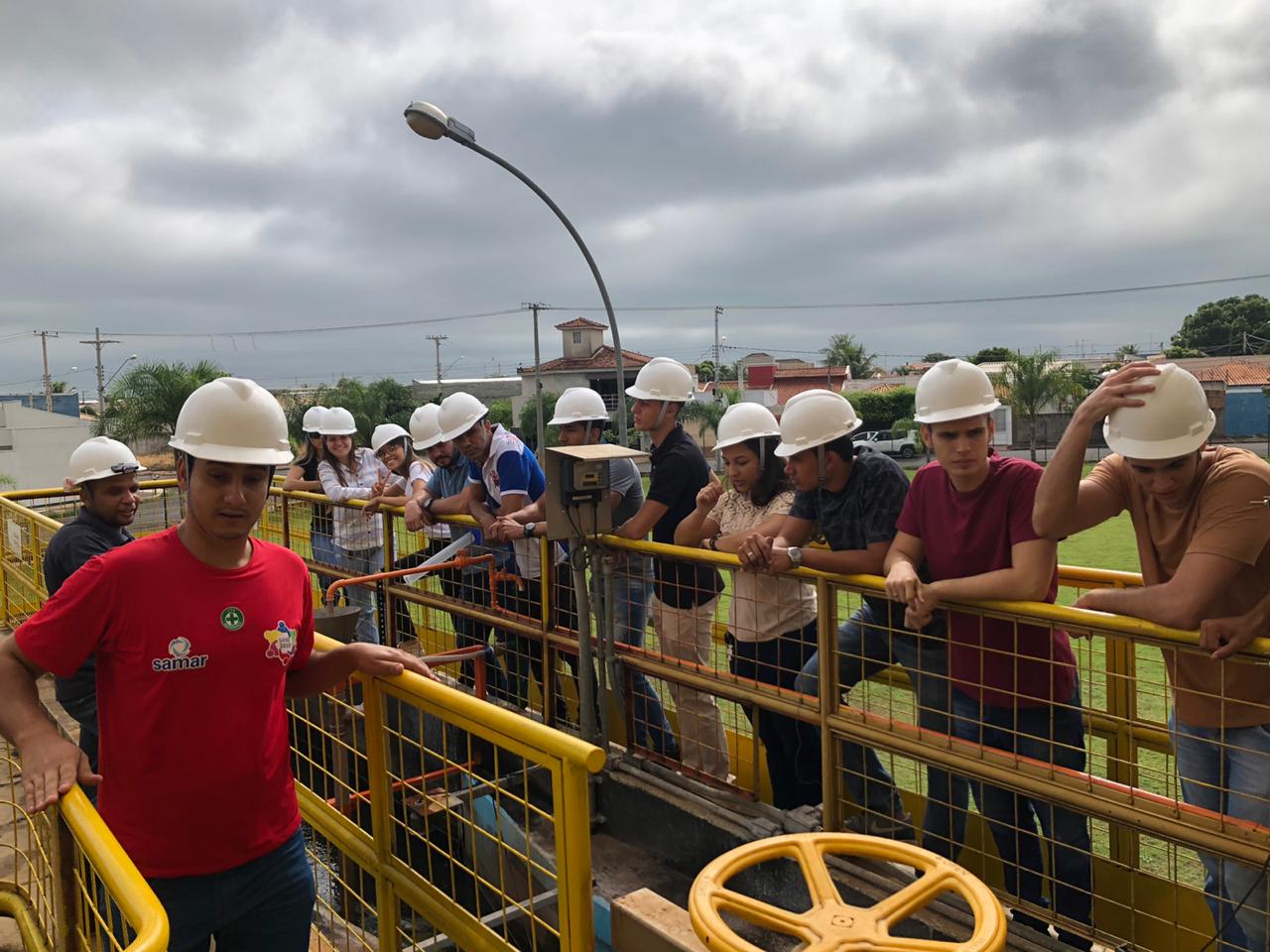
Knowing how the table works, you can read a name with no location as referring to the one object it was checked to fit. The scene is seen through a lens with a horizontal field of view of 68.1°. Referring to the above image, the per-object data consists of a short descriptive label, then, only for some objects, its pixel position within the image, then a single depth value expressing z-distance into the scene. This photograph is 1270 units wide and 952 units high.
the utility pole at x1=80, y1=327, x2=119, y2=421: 67.00
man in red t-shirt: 2.36
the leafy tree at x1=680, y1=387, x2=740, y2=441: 55.16
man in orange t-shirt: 2.81
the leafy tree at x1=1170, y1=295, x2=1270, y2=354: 84.78
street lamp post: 12.55
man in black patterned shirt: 3.78
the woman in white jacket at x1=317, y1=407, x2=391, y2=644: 7.62
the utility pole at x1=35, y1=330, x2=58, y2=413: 68.50
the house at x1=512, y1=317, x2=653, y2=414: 70.25
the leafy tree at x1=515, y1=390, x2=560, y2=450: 58.69
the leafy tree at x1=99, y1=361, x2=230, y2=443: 27.05
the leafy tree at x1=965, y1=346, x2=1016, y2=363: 78.76
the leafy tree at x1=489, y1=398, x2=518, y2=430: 63.77
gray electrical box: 4.61
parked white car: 52.84
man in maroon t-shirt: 3.31
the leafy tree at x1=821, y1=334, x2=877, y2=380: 101.25
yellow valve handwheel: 2.06
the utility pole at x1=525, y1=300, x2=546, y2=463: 32.04
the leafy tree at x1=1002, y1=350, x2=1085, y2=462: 51.41
